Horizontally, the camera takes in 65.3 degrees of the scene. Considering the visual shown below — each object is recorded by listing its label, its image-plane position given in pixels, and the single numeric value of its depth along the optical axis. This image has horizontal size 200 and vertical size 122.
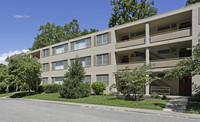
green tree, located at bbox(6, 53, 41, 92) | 24.16
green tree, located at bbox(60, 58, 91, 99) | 18.52
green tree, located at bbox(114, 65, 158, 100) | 14.32
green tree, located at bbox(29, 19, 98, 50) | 48.97
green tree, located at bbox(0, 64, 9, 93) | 26.86
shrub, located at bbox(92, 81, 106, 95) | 21.39
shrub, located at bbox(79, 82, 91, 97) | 18.88
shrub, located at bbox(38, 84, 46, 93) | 29.90
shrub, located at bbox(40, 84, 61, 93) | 27.14
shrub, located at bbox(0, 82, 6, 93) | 35.12
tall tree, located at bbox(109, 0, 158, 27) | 35.09
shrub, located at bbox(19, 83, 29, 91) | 24.00
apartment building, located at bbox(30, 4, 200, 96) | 17.52
